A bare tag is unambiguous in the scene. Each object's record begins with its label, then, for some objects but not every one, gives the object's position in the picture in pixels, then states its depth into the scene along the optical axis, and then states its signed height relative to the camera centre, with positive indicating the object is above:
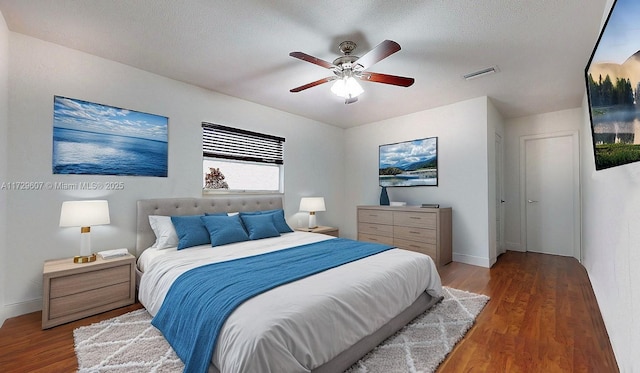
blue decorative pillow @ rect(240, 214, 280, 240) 3.24 -0.44
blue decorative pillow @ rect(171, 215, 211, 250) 2.80 -0.44
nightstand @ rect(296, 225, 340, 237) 4.34 -0.65
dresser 3.96 -0.61
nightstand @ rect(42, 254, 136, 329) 2.19 -0.85
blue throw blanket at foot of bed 1.43 -0.62
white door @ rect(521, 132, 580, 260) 4.39 -0.05
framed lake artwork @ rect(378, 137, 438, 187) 4.53 +0.51
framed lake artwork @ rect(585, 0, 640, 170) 1.09 +0.52
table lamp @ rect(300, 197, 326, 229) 4.51 -0.25
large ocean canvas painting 2.59 +0.55
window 3.74 +0.47
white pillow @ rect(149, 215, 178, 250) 2.82 -0.44
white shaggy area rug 1.70 -1.11
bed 1.29 -0.70
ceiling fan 2.15 +1.08
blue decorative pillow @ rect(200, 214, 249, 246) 2.92 -0.43
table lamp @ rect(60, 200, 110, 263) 2.35 -0.24
